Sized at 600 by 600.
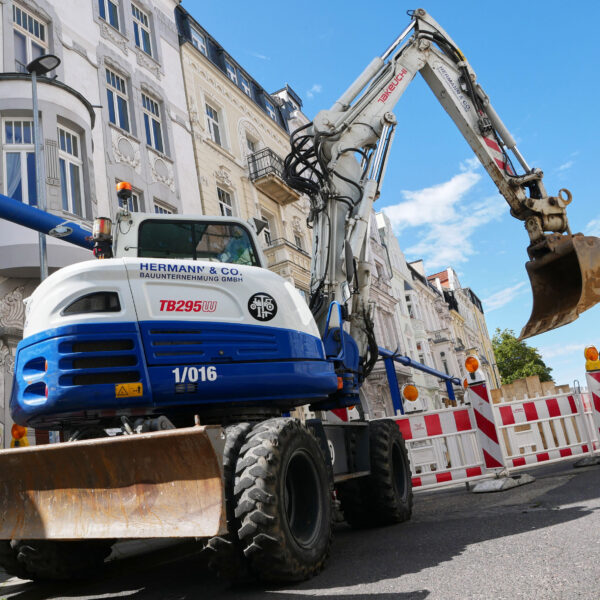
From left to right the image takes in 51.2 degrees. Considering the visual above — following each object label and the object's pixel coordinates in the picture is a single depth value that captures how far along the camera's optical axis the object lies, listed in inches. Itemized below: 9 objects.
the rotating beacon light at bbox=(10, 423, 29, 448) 335.6
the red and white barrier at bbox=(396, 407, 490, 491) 357.7
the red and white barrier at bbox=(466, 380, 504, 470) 348.2
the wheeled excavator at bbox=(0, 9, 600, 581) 153.4
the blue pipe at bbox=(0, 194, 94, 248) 250.7
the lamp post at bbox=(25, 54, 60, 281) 388.5
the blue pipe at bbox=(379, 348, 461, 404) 559.8
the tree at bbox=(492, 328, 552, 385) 2578.7
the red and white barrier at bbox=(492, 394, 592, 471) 384.2
